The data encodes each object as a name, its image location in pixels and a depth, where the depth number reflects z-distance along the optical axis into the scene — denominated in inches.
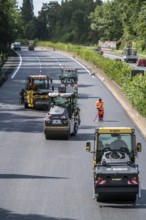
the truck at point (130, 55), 4624.8
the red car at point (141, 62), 4200.3
